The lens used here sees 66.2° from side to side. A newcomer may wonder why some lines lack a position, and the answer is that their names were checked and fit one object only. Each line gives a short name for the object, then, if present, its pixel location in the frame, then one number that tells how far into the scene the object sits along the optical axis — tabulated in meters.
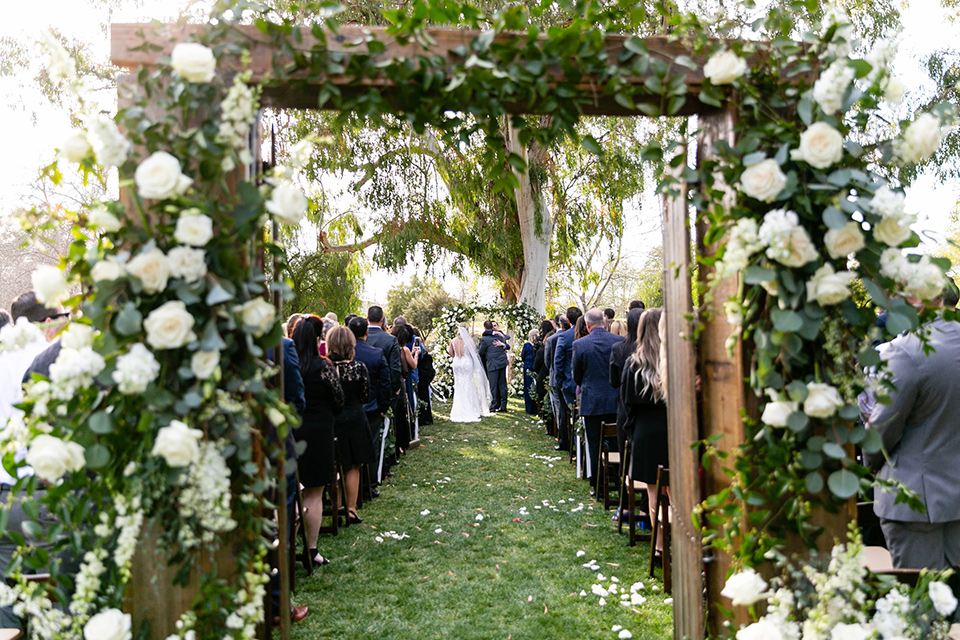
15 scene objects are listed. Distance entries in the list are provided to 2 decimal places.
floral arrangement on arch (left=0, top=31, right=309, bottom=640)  2.41
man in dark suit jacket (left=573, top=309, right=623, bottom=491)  7.77
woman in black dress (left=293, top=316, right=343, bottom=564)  5.59
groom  15.70
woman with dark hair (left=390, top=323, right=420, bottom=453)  10.27
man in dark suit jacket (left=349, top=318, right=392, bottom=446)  7.48
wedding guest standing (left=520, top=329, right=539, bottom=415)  14.77
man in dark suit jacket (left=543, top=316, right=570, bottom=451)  10.49
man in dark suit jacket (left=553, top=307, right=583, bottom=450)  9.41
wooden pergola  2.75
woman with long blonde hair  5.47
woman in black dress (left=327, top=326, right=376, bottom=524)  6.15
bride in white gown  14.41
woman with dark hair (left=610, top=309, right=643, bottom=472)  6.27
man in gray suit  3.55
